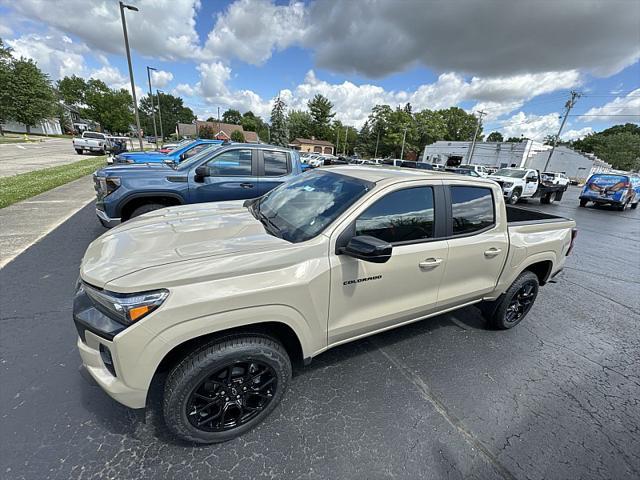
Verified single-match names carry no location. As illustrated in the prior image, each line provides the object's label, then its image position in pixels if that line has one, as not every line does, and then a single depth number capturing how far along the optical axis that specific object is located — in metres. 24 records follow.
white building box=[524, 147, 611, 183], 44.78
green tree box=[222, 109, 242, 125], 115.65
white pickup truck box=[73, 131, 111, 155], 23.81
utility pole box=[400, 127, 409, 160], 62.25
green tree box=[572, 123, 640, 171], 56.56
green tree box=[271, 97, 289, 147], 71.44
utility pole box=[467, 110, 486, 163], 51.48
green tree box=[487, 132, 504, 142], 114.02
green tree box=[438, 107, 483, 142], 83.19
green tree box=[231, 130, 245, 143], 66.61
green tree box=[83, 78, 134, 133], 78.38
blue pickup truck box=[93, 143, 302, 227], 4.54
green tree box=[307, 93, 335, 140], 87.88
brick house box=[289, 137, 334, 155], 78.97
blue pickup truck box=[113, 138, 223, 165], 8.18
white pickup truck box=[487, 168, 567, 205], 14.55
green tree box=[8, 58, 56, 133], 41.94
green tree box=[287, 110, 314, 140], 90.94
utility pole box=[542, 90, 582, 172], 39.78
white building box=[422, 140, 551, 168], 46.32
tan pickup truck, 1.60
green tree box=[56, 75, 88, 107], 92.81
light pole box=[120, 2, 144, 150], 14.63
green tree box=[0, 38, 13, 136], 40.94
